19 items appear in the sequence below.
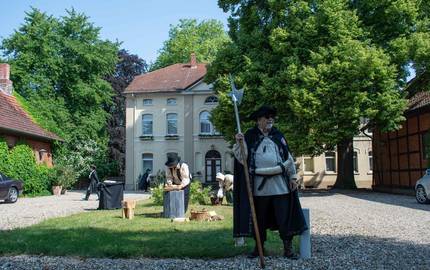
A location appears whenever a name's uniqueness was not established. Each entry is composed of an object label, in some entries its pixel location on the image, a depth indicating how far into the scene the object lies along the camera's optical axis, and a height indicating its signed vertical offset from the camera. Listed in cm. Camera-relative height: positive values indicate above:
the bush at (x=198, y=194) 1695 -91
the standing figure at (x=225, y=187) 1655 -66
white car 1622 -78
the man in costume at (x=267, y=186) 643 -24
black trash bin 1591 -84
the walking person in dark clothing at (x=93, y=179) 2419 -51
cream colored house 4106 +333
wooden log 1229 -99
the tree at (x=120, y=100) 4688 +658
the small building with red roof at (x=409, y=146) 2427 +103
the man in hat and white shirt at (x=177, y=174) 1269 -16
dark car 2073 -81
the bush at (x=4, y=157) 2577 +63
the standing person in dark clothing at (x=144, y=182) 3747 -105
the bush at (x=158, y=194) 1672 -88
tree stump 1184 -83
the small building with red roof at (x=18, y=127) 2669 +232
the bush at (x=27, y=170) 2683 -4
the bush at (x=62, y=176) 3062 -44
